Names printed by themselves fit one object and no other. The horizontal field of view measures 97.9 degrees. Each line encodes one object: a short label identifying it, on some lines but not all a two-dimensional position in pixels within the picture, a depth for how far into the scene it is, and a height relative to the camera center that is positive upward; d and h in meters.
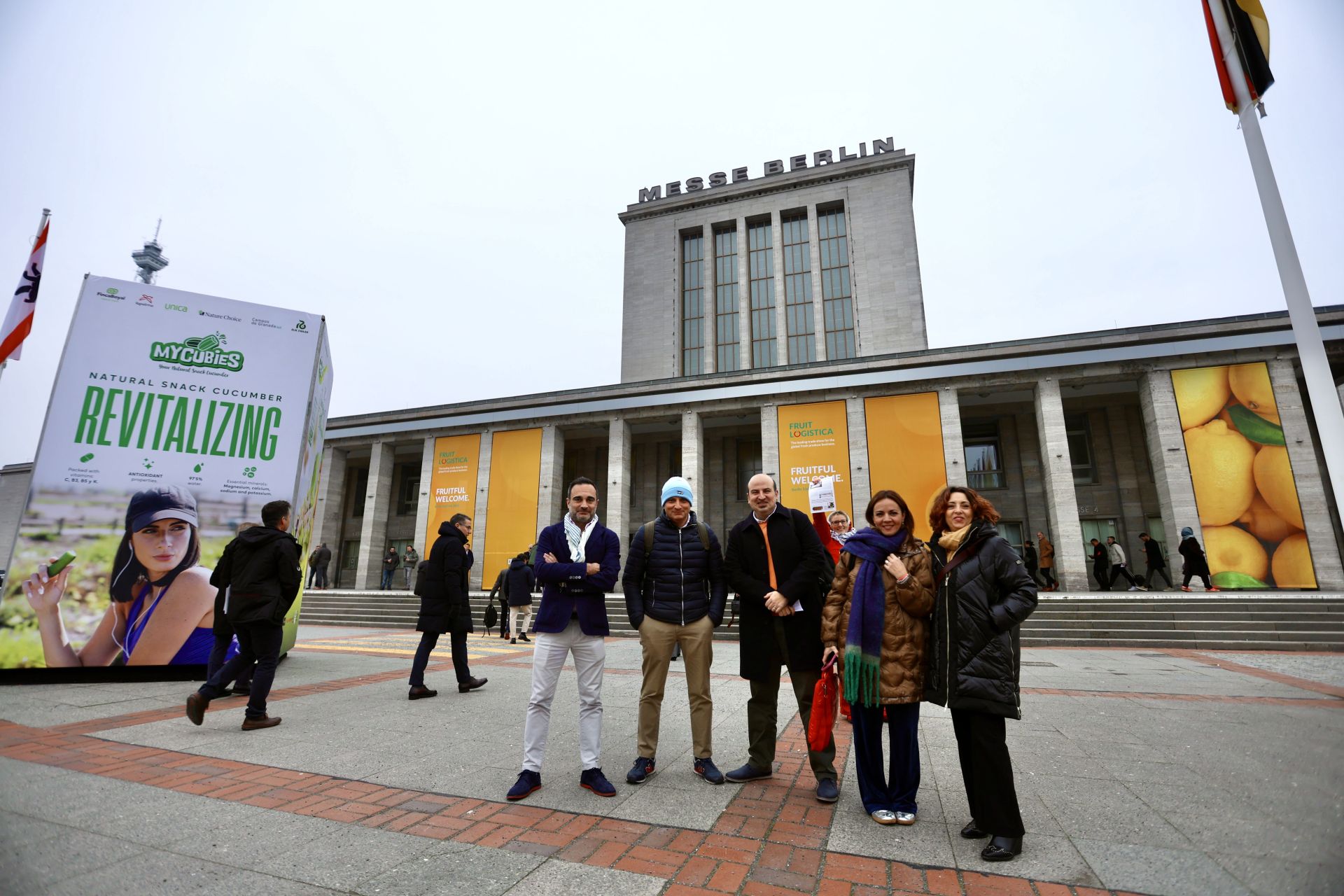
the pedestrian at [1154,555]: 17.86 +0.44
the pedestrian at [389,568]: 27.55 +0.05
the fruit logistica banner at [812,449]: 22.30 +4.63
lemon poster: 17.45 +2.77
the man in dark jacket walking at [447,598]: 6.97 -0.34
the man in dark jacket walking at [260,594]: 5.30 -0.22
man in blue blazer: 3.71 -0.36
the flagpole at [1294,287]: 4.31 +2.31
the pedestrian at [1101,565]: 19.69 +0.15
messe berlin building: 18.73 +6.19
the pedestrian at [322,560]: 22.91 +0.39
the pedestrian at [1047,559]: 20.50 +0.35
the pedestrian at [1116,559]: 19.30 +0.34
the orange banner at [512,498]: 25.27 +3.13
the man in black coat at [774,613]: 3.98 -0.29
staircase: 11.87 -1.15
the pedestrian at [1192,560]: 16.69 +0.27
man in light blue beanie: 4.04 -0.24
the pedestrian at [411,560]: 26.42 +0.43
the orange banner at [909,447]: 21.20 +4.43
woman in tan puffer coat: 3.29 -0.48
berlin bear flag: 7.48 +3.43
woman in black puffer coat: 2.83 -0.45
